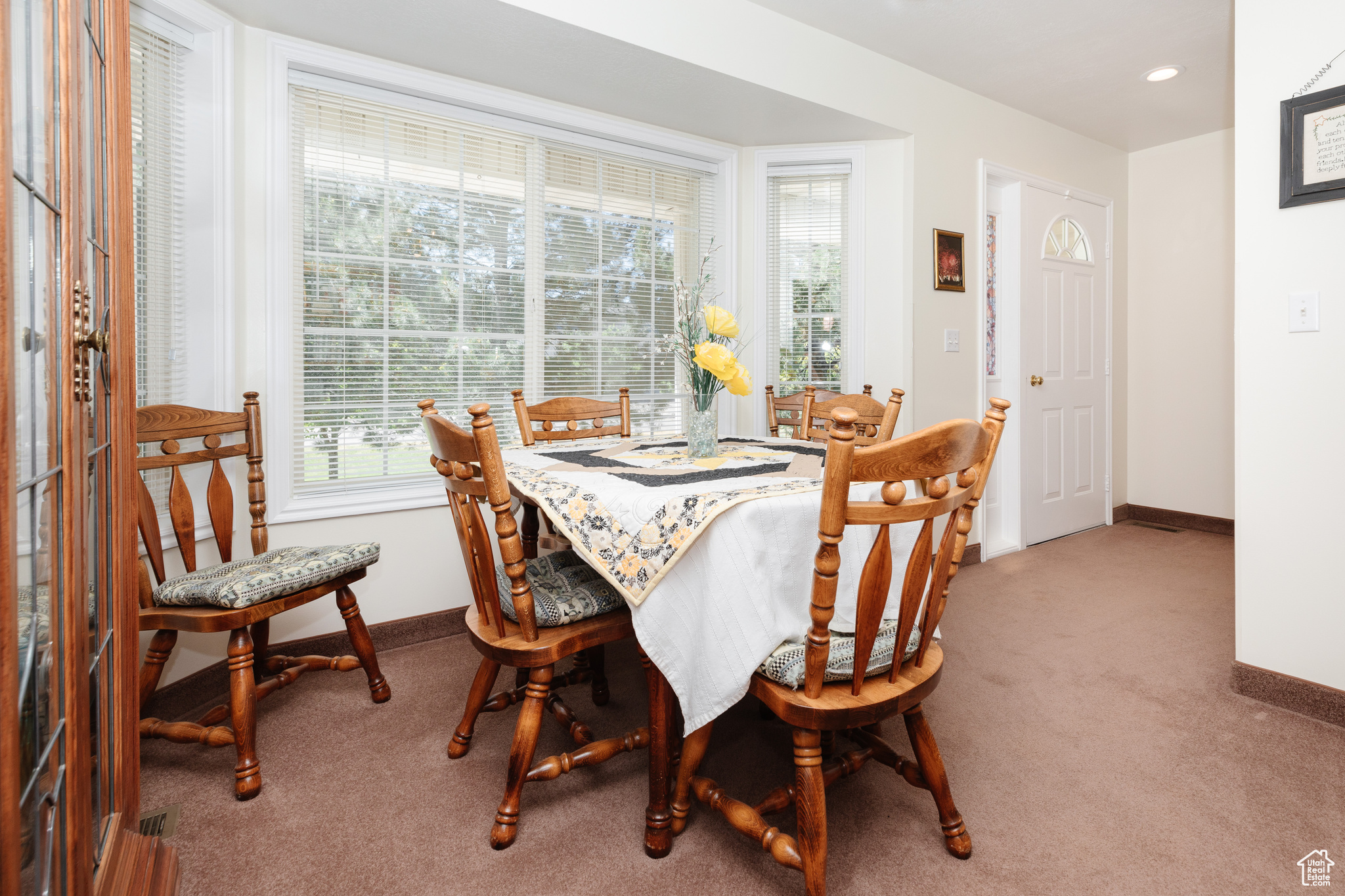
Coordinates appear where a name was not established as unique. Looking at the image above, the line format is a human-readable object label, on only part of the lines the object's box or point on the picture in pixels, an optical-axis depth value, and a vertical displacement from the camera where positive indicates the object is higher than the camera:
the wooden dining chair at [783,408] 2.99 +0.13
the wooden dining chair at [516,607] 1.34 -0.39
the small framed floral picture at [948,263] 3.53 +0.95
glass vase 1.90 +0.02
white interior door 4.08 +0.47
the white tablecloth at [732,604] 1.21 -0.32
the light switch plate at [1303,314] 1.97 +0.37
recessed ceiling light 3.39 +1.89
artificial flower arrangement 1.73 +0.24
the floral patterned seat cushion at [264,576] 1.67 -0.38
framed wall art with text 1.90 +0.85
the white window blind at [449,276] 2.53 +0.70
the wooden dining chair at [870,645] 1.02 -0.38
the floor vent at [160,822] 1.47 -0.88
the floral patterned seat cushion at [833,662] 1.17 -0.41
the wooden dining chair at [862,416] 2.32 +0.08
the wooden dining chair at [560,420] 2.38 +0.07
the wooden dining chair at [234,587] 1.66 -0.40
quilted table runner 1.23 -0.12
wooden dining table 1.21 -0.25
